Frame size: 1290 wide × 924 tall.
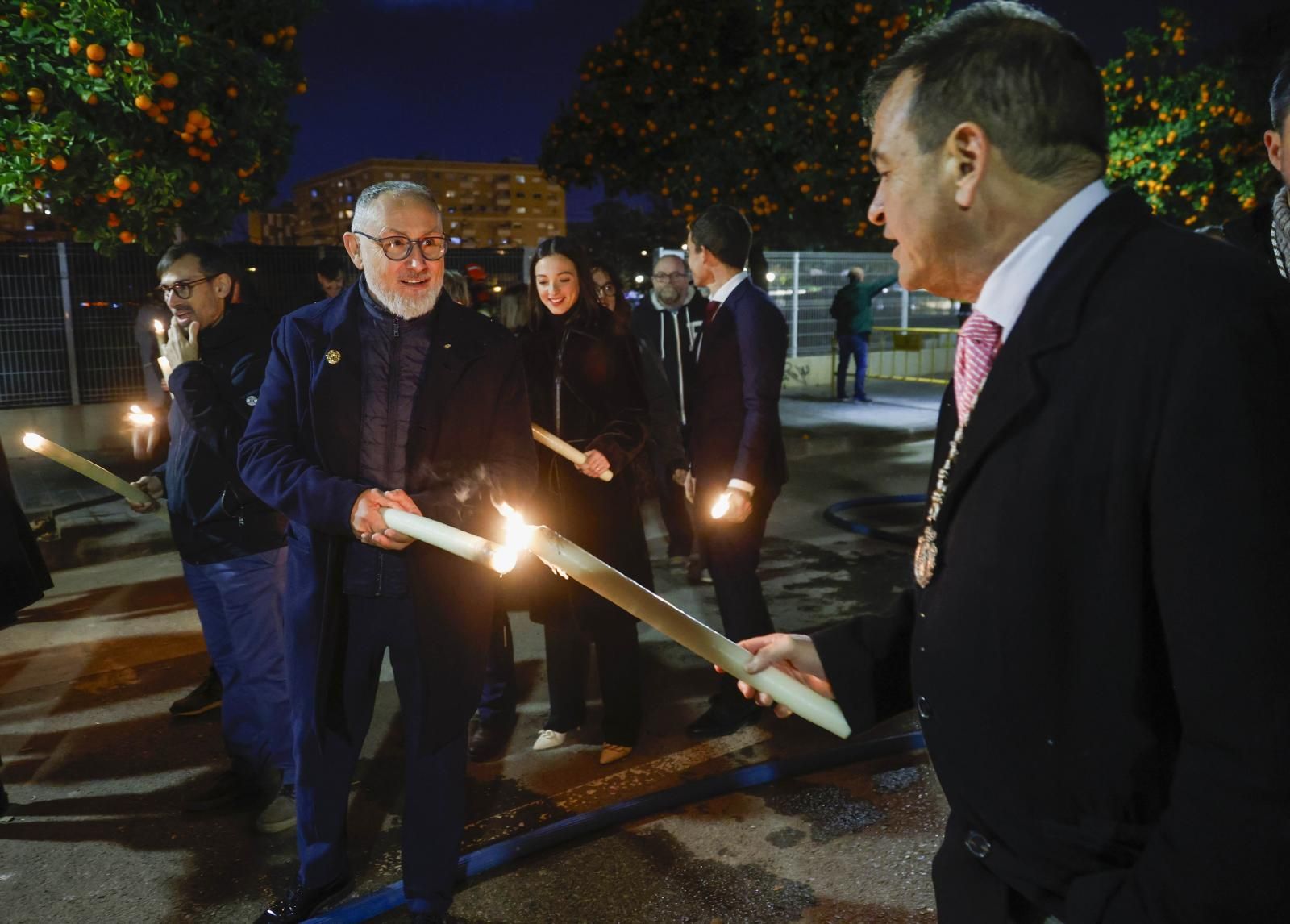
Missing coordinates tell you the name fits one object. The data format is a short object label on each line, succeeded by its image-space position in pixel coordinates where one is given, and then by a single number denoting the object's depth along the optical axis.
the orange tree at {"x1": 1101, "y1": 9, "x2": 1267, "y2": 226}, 14.90
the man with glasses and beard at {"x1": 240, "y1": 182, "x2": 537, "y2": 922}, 2.82
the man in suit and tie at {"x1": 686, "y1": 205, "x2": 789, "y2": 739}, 4.16
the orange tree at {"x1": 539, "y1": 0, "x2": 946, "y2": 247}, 14.91
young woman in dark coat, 4.10
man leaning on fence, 15.40
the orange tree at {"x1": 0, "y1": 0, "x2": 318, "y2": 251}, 6.54
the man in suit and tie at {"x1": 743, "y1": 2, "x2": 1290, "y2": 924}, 1.02
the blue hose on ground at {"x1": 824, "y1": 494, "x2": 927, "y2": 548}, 7.29
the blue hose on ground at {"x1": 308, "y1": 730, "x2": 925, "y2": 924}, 2.95
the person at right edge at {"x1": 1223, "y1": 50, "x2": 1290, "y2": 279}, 2.27
